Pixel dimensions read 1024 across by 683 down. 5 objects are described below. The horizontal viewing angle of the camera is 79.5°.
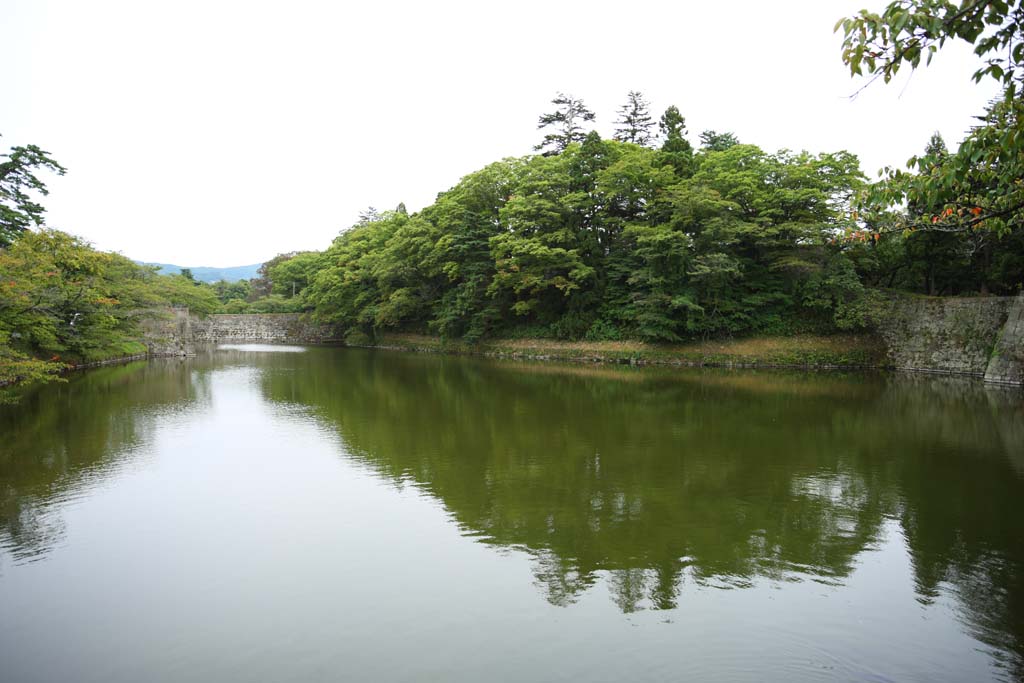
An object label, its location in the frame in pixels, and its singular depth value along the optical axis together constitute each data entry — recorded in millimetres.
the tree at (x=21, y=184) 22667
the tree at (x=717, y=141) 35372
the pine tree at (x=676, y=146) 28094
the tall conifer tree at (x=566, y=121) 34625
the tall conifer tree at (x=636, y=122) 38219
